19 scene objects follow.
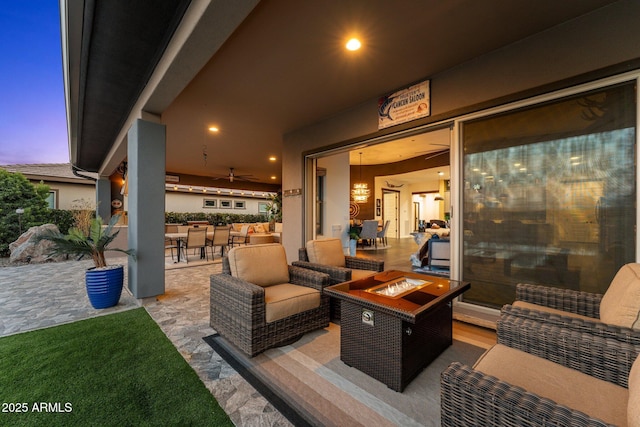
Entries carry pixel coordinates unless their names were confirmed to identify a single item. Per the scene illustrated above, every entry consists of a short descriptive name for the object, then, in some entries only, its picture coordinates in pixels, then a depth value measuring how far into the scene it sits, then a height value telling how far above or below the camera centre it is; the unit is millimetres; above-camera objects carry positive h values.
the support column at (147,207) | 3346 +75
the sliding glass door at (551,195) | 2082 +161
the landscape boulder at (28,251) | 6086 -917
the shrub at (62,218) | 8516 -185
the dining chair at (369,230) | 8742 -609
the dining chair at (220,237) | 6676 -646
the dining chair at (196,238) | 6039 -613
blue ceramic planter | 3090 -898
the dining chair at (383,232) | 9180 -714
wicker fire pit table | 1662 -828
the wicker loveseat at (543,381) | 805 -688
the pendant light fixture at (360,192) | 9820 +788
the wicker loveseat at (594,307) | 1214 -571
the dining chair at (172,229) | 8339 -558
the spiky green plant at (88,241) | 2938 -352
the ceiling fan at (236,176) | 9728 +1560
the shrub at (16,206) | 6898 +192
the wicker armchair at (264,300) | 2039 -758
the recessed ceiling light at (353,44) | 2442 +1647
